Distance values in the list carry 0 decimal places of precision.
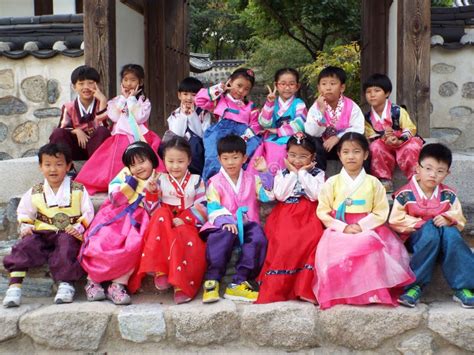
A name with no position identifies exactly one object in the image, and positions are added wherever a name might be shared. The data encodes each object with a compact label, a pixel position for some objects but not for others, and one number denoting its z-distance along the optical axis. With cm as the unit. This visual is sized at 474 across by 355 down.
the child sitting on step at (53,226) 341
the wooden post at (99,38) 483
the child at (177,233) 332
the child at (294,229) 332
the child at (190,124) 475
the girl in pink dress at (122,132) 427
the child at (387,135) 421
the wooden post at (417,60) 470
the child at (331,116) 430
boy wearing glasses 319
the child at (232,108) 464
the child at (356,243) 313
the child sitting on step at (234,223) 339
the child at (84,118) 454
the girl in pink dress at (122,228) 337
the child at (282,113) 450
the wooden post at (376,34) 611
